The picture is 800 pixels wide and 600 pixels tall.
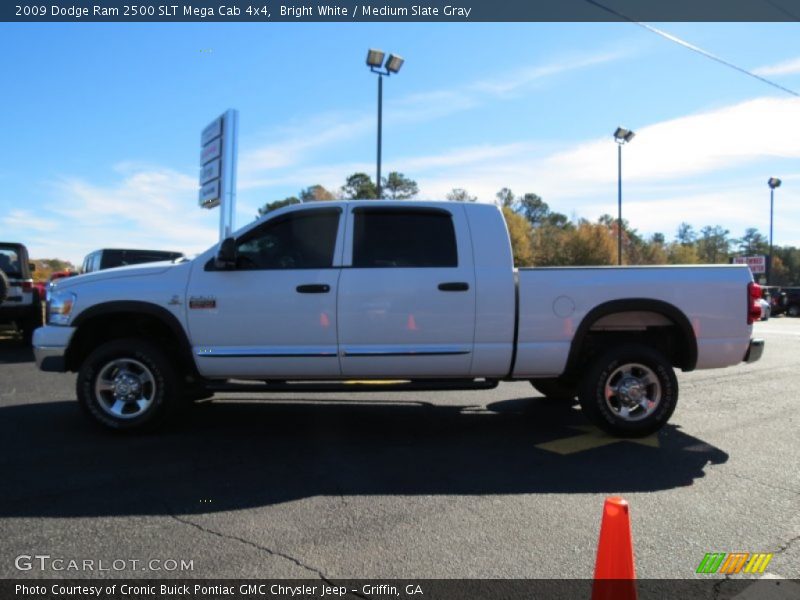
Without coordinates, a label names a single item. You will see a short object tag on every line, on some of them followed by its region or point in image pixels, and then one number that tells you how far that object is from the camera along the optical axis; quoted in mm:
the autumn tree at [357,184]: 70262
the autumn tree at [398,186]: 81438
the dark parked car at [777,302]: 33438
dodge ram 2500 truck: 4996
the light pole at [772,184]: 48188
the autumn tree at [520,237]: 55844
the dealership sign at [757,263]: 49562
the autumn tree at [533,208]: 113938
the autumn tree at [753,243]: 131600
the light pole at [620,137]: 32094
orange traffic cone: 2045
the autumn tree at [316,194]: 64762
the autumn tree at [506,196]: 99312
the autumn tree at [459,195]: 59156
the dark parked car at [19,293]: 10594
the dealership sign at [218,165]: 18969
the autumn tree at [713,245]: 116300
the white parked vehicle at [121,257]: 11523
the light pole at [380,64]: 16875
